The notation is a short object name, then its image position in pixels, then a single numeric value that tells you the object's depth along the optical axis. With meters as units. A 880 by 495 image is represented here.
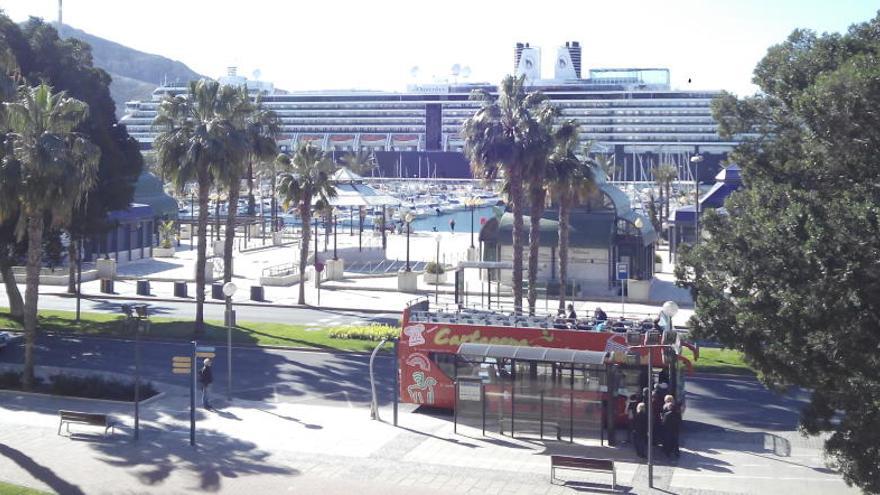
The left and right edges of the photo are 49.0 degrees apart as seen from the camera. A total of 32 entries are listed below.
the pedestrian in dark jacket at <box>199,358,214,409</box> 24.97
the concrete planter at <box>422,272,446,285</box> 54.56
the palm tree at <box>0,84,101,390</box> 25.30
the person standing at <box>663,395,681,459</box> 20.72
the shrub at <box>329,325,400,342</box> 35.12
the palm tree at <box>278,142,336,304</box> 47.16
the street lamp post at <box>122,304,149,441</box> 21.44
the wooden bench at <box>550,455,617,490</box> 18.22
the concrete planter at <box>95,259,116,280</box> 54.62
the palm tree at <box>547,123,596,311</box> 39.66
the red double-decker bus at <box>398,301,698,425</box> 22.83
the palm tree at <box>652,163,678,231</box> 96.44
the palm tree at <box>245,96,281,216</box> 40.75
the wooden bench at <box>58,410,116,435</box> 21.47
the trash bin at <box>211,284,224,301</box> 48.09
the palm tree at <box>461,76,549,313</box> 37.00
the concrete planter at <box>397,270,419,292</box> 52.33
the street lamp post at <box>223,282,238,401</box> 26.19
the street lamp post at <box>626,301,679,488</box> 20.83
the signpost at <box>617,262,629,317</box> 39.45
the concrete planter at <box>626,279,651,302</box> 48.03
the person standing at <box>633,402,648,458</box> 20.97
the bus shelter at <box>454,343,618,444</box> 22.45
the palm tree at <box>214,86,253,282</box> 34.41
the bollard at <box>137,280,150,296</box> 49.06
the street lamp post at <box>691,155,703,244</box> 50.31
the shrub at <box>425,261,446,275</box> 54.52
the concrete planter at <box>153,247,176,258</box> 68.50
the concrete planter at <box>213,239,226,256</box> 67.11
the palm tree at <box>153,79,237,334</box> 34.12
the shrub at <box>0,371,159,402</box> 25.72
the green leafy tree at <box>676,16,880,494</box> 13.45
